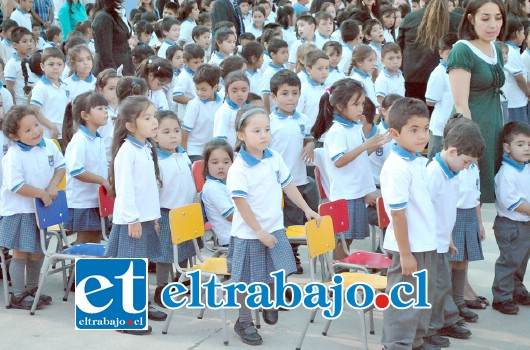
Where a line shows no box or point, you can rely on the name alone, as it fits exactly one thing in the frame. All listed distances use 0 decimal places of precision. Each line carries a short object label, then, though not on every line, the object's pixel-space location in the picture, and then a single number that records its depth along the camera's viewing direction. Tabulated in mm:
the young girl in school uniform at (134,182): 4602
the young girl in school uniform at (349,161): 5172
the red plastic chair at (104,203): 5105
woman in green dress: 4730
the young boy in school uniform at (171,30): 10742
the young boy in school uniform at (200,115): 6574
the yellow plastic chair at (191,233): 4559
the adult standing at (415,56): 7965
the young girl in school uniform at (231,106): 6066
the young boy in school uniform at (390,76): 7695
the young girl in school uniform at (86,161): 5238
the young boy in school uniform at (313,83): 6684
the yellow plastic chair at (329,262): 4261
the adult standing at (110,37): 7551
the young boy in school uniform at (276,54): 8148
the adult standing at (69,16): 11539
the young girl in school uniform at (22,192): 4883
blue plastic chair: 4816
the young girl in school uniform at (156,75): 7035
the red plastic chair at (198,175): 5398
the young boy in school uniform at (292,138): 5559
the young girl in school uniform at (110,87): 6270
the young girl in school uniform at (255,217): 4379
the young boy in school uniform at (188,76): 7728
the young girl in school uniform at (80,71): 7129
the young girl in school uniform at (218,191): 4969
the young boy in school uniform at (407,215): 3926
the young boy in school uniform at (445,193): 4309
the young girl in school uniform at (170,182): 4973
